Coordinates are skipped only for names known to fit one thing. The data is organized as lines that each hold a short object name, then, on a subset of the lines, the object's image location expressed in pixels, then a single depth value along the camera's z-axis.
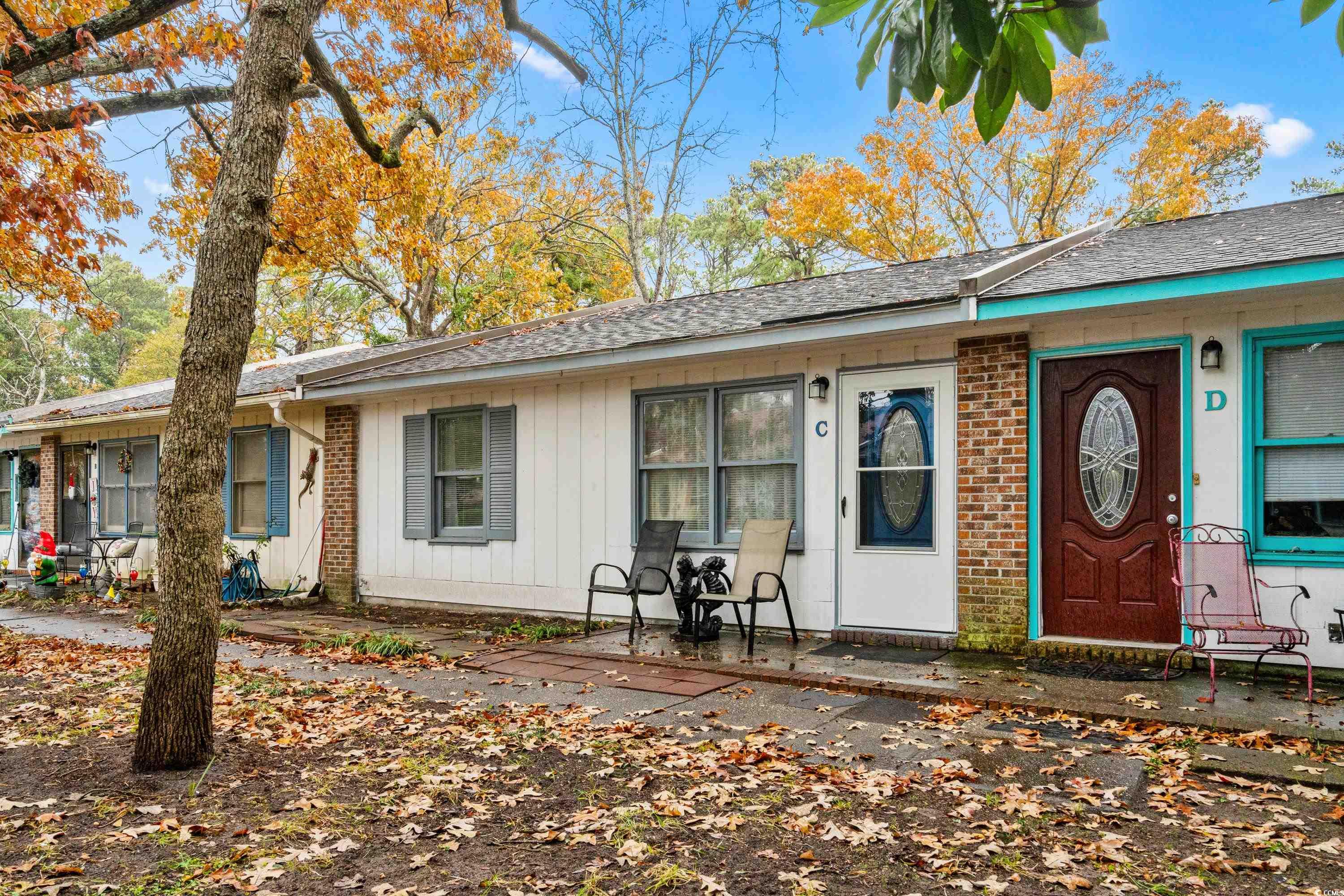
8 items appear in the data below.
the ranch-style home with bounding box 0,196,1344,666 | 5.60
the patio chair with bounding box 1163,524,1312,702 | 5.22
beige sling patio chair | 7.07
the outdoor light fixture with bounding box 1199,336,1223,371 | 5.68
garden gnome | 12.27
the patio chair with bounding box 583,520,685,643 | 7.67
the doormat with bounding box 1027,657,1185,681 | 5.57
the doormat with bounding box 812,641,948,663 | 6.39
